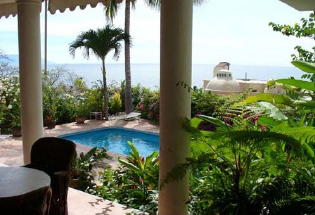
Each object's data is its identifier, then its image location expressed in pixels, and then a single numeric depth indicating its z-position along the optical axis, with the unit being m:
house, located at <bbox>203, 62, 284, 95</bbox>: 13.25
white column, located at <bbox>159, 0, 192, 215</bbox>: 2.78
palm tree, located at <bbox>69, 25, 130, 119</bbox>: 11.26
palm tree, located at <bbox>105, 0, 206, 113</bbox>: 11.97
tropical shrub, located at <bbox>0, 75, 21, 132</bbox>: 8.95
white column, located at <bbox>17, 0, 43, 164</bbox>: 4.21
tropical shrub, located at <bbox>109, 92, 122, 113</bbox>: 12.68
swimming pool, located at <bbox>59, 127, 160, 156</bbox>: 9.34
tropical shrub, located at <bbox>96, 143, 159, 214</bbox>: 3.92
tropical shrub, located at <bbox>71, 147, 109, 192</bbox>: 4.71
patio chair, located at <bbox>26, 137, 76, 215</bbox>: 3.18
